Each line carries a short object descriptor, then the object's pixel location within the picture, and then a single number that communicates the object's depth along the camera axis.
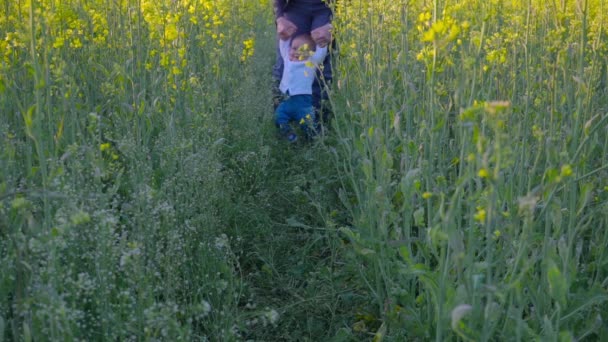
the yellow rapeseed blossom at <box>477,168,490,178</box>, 1.50
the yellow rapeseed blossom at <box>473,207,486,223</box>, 1.63
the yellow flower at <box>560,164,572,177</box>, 1.62
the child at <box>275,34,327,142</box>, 5.45
